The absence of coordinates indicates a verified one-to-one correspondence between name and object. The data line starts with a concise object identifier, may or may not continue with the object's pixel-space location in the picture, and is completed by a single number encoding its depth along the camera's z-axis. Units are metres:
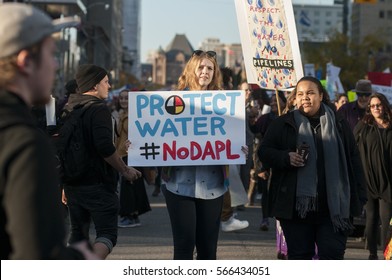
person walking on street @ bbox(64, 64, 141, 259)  8.05
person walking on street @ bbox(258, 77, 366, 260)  7.66
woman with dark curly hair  11.18
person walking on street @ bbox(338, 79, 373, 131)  14.86
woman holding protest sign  7.84
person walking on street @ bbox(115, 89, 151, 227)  15.09
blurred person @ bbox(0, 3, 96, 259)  3.07
